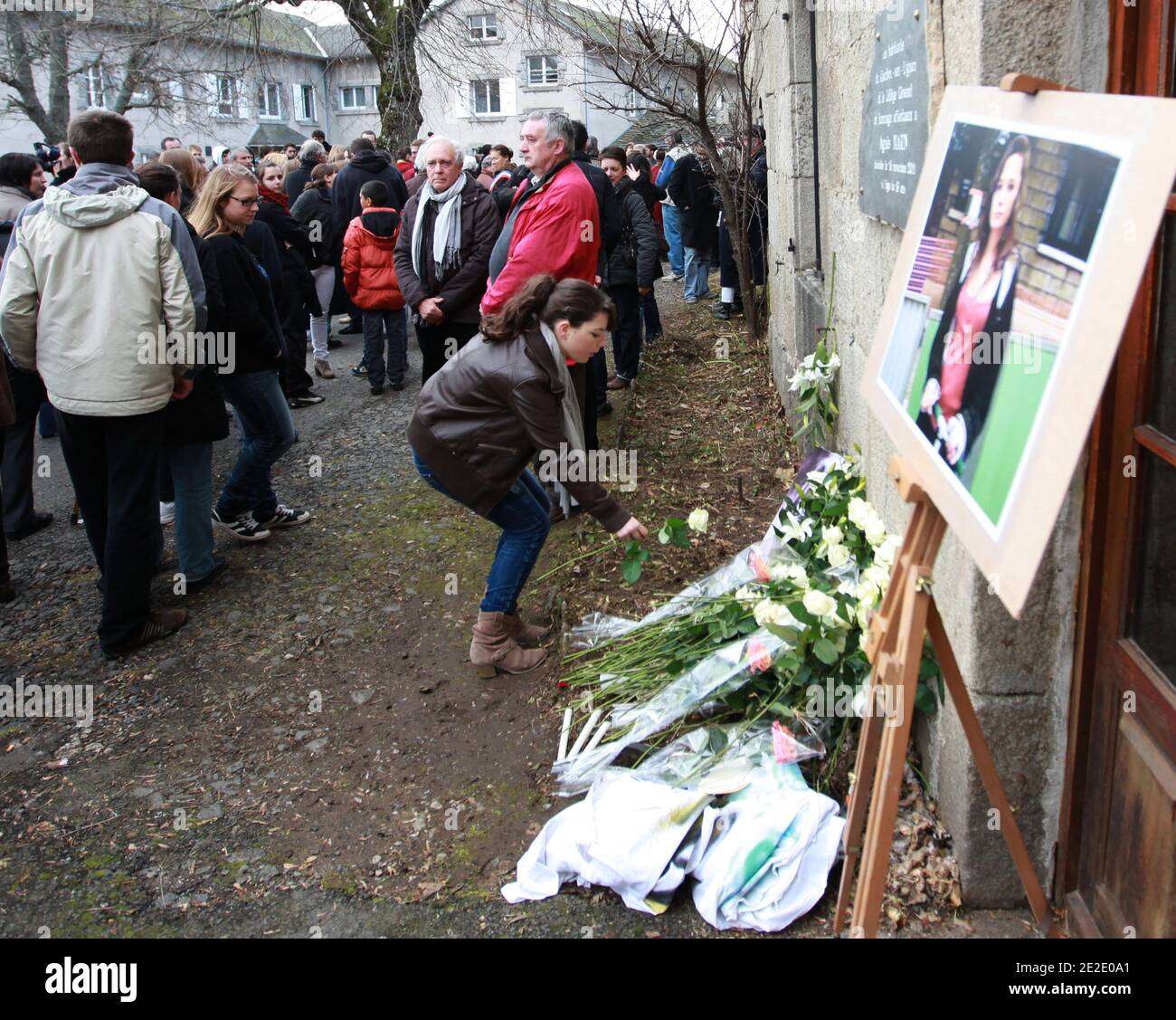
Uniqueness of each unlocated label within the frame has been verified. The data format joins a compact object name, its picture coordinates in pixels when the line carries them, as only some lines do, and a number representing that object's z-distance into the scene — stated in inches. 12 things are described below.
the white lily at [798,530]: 149.8
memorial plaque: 122.3
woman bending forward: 148.6
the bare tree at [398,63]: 706.2
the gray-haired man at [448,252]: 240.1
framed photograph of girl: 62.7
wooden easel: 82.9
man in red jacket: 205.5
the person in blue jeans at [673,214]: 476.4
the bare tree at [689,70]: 330.0
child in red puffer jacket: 316.5
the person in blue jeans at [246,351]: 205.2
